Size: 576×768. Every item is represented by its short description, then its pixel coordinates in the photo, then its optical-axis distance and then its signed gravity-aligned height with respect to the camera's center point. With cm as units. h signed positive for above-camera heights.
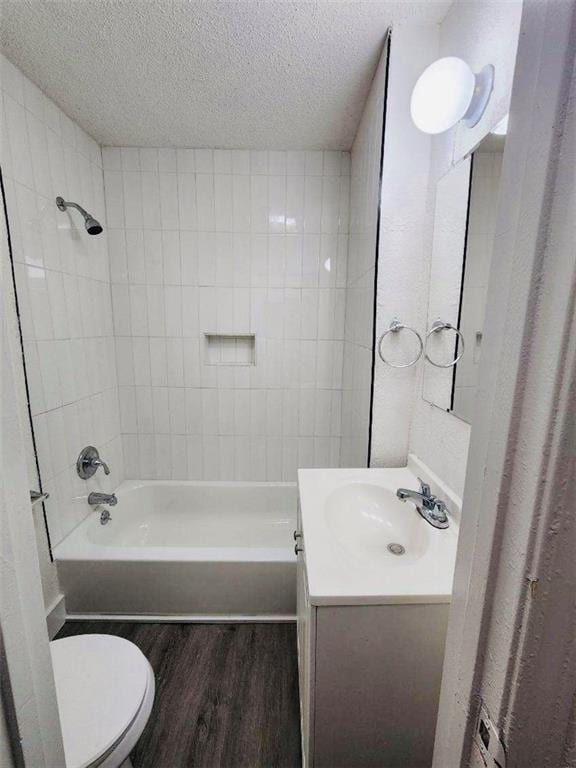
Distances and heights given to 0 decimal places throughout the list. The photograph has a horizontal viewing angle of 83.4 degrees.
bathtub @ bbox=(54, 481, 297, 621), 154 -121
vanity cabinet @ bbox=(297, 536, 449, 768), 73 -82
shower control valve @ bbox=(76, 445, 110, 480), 172 -75
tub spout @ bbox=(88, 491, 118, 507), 181 -98
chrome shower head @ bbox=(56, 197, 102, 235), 155 +53
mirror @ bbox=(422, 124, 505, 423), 91 +18
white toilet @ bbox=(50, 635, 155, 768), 78 -100
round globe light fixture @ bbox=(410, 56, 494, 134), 88 +65
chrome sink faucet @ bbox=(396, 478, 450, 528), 98 -56
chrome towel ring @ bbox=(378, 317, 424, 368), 127 -4
